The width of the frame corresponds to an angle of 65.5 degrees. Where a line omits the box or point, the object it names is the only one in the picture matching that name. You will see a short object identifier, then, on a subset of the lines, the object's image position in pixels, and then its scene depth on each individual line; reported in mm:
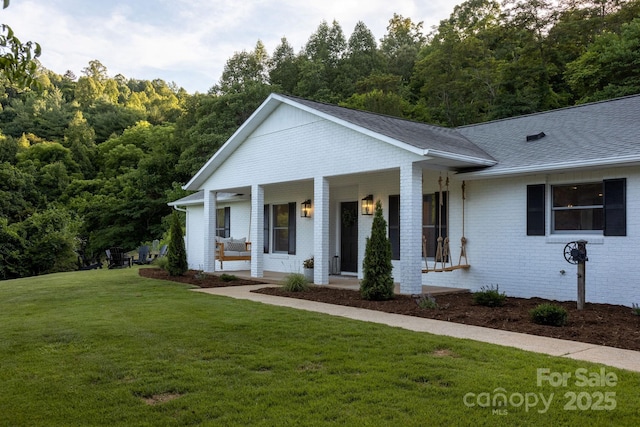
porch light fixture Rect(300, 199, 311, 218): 14828
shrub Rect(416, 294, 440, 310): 8328
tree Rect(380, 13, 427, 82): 38425
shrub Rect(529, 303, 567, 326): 6895
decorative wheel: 8759
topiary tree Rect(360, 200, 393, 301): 9320
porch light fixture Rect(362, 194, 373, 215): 12758
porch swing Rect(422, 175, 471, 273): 10562
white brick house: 8711
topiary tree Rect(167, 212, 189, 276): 14413
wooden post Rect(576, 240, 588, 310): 7875
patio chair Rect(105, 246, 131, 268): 20547
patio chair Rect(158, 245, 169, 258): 21812
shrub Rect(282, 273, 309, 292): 10906
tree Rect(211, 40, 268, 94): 39531
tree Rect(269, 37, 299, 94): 39188
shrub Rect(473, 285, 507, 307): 8664
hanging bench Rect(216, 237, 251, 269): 14659
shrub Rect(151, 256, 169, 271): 17106
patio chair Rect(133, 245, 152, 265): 21859
